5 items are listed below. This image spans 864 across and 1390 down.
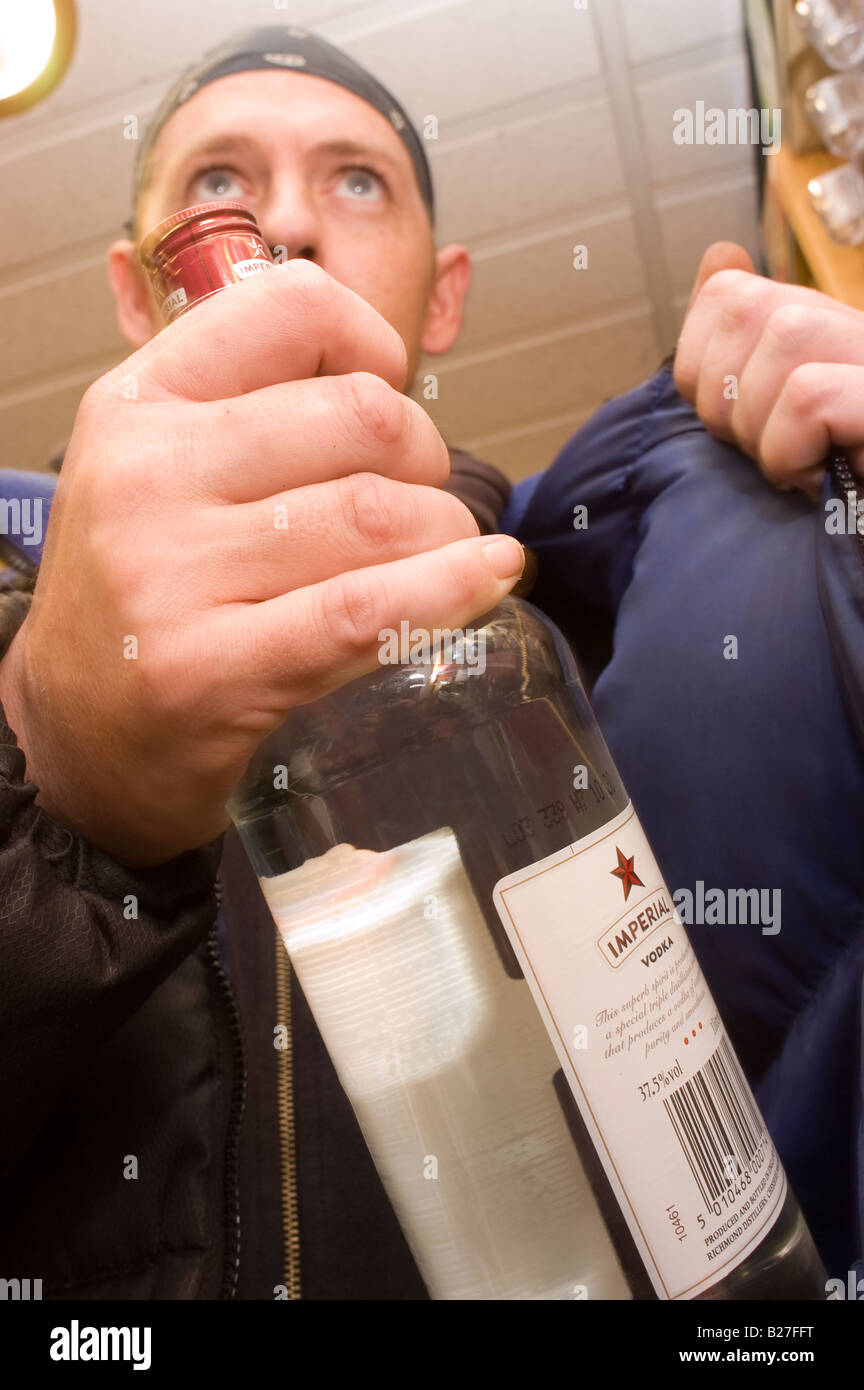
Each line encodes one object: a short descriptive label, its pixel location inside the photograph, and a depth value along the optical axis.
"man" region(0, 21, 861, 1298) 0.32
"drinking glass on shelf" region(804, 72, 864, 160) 0.95
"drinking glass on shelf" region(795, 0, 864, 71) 0.93
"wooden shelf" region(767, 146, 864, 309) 0.84
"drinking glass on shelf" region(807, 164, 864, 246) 0.89
